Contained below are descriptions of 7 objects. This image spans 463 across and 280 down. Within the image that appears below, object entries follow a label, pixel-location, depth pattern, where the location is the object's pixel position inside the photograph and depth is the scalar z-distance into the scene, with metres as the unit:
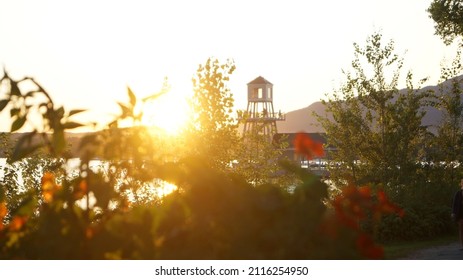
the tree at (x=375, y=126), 25.12
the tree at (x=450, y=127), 26.03
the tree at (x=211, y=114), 23.23
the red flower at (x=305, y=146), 2.67
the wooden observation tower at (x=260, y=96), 89.81
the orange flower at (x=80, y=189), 2.98
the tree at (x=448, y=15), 31.74
